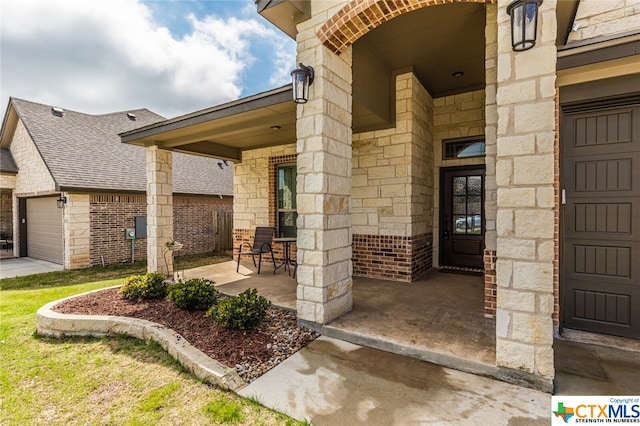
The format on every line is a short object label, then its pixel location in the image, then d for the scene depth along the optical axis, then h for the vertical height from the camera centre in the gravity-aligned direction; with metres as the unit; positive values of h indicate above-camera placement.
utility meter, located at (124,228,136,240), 8.35 -0.70
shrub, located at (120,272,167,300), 4.12 -1.12
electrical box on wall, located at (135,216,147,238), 8.61 -0.51
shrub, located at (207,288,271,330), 3.04 -1.09
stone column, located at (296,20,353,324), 3.10 +0.26
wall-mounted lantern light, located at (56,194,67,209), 7.45 +0.23
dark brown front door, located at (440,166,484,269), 5.50 -0.16
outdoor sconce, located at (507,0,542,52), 1.97 +1.27
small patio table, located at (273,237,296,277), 5.64 -1.00
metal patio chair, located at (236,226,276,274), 6.41 -0.64
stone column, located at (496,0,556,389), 2.02 +0.06
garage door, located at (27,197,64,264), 8.41 -0.62
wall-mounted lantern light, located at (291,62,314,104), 3.07 +1.34
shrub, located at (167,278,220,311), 3.66 -1.09
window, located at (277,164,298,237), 6.89 +0.22
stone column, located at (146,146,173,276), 5.70 +0.07
